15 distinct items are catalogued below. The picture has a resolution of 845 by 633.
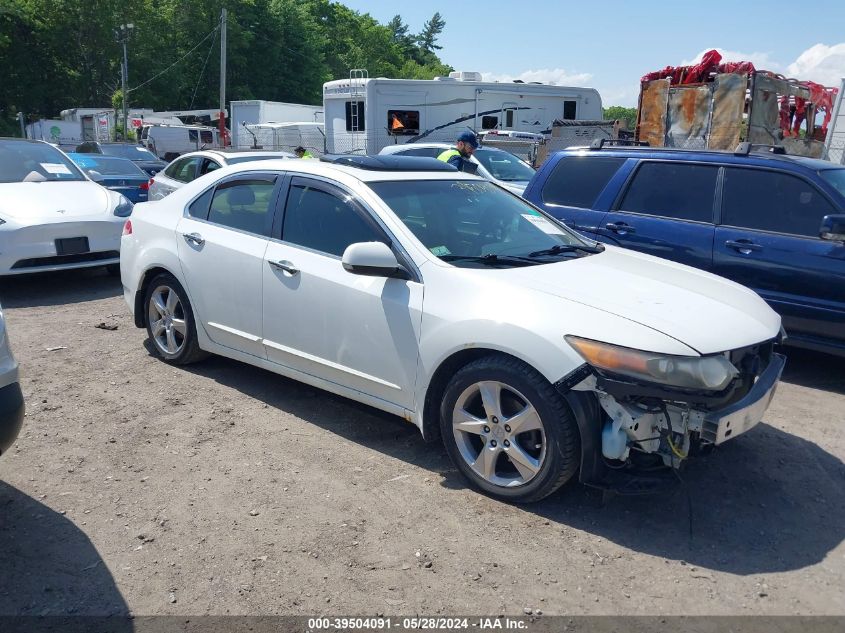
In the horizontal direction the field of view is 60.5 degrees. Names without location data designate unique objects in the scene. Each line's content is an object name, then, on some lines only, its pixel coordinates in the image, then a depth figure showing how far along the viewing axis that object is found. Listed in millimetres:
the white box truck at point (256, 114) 29734
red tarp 12900
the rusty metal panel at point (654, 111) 13398
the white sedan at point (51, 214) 7375
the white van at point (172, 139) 31594
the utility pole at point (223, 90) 30859
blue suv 5246
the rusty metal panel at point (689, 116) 12820
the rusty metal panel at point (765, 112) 12352
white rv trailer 19609
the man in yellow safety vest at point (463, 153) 7961
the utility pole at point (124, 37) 33475
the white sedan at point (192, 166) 9812
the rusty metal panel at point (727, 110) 12344
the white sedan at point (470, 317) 3205
